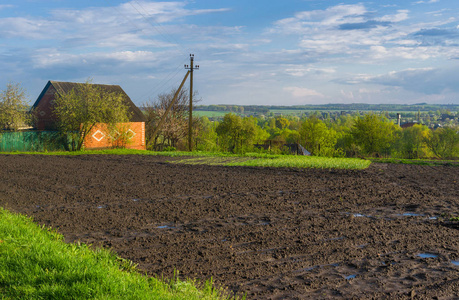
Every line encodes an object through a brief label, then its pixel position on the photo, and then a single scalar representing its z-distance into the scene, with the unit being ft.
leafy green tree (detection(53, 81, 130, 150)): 110.42
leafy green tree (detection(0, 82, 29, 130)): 109.81
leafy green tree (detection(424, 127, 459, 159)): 197.26
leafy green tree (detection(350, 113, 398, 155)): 203.10
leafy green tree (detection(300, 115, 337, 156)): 201.77
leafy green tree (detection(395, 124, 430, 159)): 215.31
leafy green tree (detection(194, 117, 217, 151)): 155.12
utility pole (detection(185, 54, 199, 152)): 117.06
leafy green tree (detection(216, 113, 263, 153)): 169.68
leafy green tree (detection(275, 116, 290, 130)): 404.36
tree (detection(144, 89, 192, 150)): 157.28
